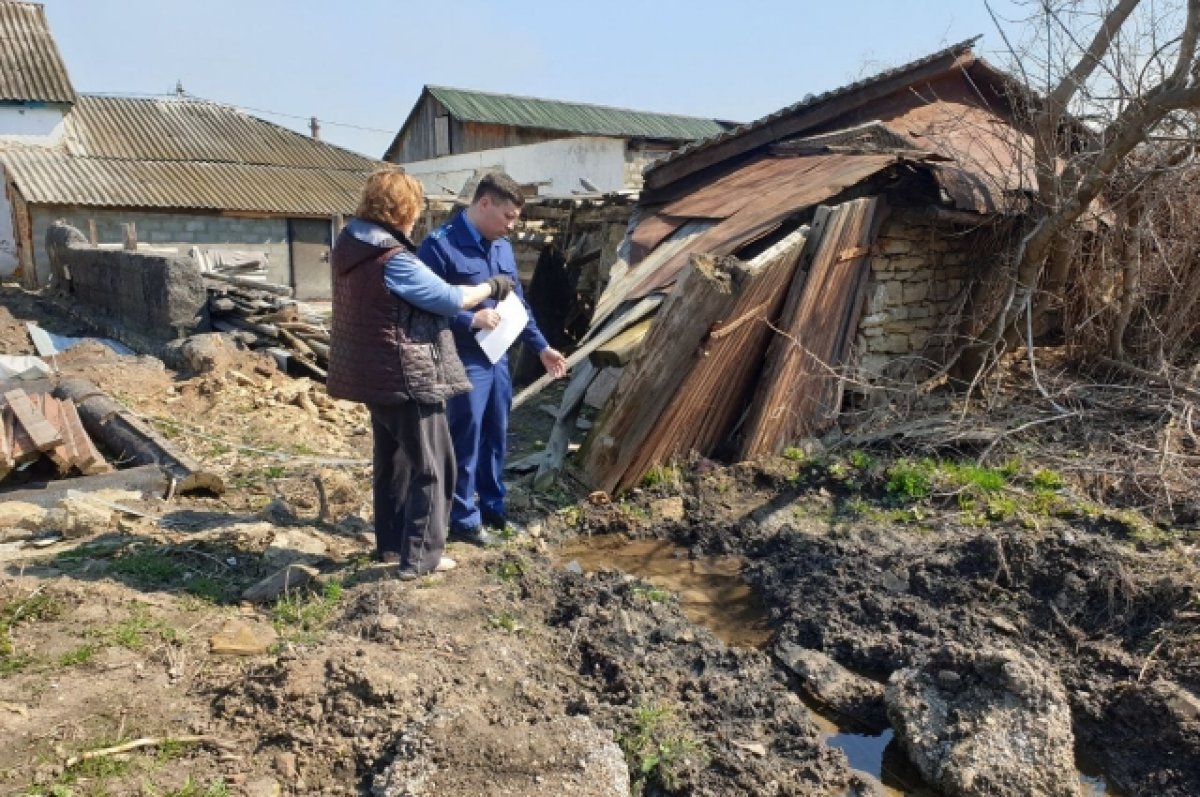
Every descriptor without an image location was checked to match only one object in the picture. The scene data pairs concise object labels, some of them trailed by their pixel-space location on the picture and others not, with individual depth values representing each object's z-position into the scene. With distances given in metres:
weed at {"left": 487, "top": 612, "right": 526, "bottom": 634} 3.73
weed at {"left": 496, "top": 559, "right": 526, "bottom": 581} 4.25
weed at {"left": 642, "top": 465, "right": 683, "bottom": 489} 5.78
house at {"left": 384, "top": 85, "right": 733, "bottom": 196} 22.73
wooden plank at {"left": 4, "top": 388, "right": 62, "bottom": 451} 5.80
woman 3.68
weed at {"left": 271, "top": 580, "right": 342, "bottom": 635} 3.61
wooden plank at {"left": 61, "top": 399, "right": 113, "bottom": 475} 5.95
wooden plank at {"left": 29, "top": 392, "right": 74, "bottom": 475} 5.89
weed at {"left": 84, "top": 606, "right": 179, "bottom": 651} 3.32
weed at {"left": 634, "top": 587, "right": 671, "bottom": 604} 4.28
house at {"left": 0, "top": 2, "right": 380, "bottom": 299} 19.70
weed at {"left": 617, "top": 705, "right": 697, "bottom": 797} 2.92
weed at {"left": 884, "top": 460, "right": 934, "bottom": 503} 5.57
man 4.36
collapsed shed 5.66
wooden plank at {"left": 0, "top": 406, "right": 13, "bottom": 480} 5.68
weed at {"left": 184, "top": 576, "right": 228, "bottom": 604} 3.82
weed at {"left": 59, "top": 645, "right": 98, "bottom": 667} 3.16
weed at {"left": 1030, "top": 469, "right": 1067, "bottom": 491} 5.54
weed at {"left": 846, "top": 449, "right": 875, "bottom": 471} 5.95
